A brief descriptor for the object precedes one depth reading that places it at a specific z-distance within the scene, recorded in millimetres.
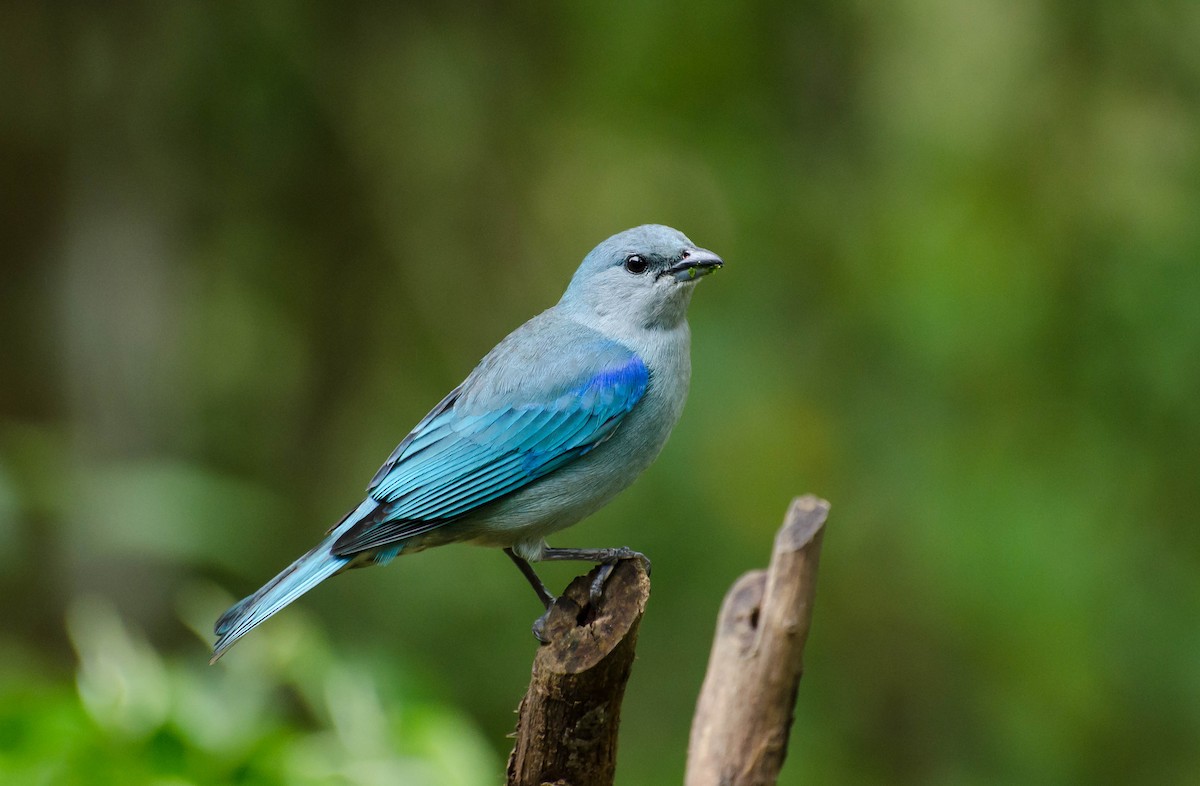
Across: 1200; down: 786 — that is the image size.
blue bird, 6305
